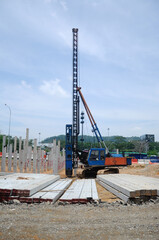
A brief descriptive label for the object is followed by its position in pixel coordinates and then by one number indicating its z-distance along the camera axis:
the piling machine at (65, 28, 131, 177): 18.31
